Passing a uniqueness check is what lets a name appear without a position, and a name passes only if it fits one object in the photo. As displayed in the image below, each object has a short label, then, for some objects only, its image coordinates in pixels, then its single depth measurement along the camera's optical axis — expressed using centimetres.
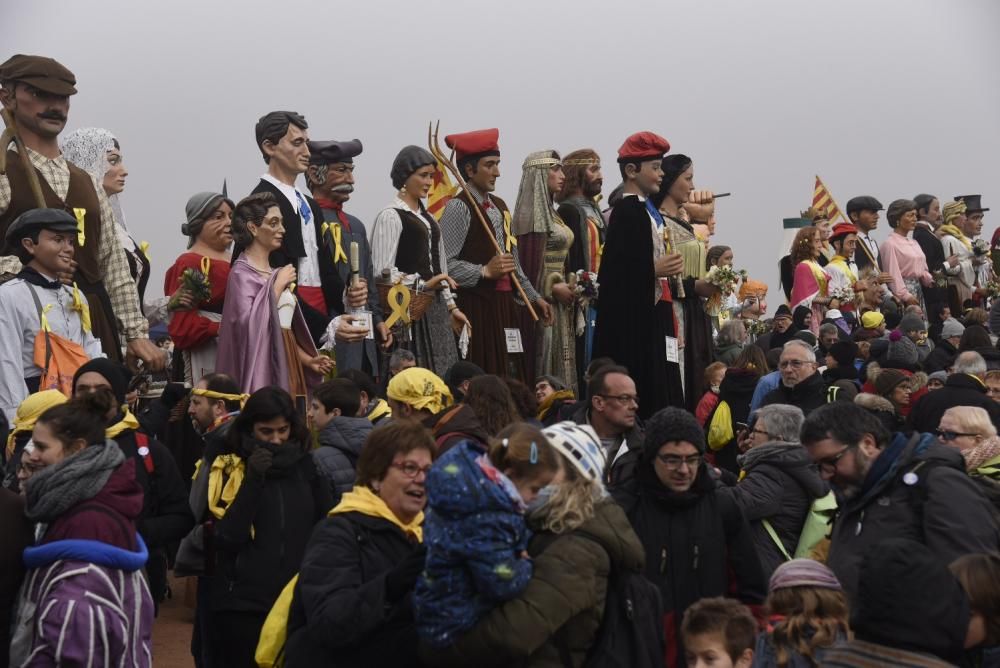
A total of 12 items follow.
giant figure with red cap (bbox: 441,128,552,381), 1138
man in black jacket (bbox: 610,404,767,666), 586
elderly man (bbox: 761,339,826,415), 923
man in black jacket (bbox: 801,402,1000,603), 527
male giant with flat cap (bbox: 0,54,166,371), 820
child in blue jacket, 398
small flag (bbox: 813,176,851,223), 1864
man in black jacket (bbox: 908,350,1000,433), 902
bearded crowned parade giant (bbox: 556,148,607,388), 1236
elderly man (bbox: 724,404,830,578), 658
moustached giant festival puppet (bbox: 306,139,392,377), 1012
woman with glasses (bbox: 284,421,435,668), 436
